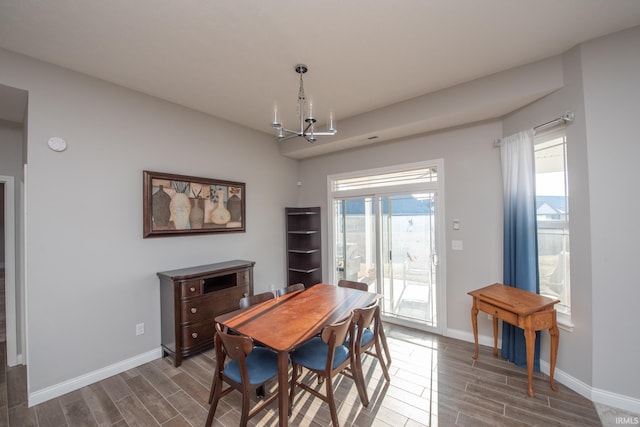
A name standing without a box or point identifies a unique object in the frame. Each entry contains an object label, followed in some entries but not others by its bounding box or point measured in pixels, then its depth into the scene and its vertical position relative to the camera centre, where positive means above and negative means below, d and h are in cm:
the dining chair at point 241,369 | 155 -108
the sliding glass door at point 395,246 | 344 -47
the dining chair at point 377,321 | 236 -100
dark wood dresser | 264 -97
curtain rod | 220 +82
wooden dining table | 159 -81
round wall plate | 225 +68
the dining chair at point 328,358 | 175 -111
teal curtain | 252 -16
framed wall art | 282 +15
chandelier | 192 +73
